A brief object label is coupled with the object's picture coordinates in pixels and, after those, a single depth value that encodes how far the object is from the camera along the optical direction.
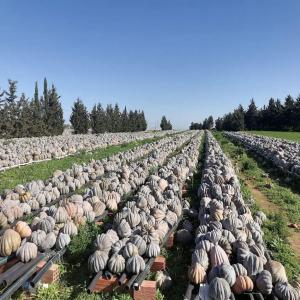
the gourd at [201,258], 4.18
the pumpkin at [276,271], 3.96
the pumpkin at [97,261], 4.18
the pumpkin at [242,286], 3.84
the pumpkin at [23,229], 4.89
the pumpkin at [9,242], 4.47
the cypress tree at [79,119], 49.80
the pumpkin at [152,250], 4.53
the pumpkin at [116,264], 4.16
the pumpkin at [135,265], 4.14
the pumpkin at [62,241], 4.75
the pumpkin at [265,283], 3.83
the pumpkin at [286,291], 3.66
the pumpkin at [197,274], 3.99
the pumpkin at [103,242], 4.49
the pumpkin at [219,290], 3.60
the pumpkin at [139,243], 4.55
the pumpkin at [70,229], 5.11
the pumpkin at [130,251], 4.38
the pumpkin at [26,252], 4.35
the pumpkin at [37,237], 4.67
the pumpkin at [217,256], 4.21
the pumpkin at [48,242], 4.65
